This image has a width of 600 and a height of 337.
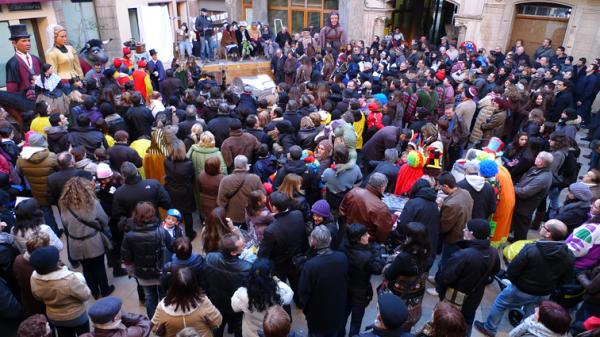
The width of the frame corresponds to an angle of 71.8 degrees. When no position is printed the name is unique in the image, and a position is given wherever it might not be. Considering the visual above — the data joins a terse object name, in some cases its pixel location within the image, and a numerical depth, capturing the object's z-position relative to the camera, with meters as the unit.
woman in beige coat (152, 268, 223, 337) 3.13
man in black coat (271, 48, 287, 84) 13.97
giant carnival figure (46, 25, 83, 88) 9.09
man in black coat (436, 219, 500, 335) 3.84
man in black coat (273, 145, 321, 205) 5.16
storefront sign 10.45
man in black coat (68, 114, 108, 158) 5.81
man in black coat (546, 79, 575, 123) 9.15
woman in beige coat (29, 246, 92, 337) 3.39
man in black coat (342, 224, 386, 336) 3.66
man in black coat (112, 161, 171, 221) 4.69
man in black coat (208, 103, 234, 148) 6.74
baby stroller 4.17
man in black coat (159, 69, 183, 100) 9.50
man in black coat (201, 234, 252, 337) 3.46
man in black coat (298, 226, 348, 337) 3.56
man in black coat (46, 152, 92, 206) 4.82
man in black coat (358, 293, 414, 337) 2.86
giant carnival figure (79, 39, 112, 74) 10.62
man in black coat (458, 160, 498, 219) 4.93
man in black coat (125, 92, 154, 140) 7.02
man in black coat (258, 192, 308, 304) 4.02
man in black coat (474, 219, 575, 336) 3.88
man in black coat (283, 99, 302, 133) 6.96
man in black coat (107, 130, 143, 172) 5.58
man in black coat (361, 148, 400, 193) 5.46
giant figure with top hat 8.30
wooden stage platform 14.84
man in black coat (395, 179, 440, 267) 4.43
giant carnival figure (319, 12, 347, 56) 15.70
